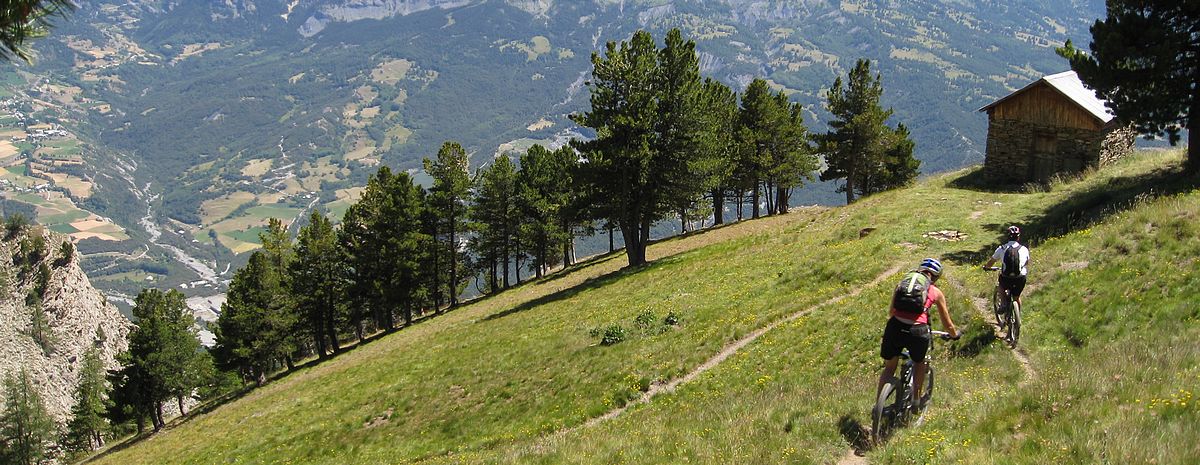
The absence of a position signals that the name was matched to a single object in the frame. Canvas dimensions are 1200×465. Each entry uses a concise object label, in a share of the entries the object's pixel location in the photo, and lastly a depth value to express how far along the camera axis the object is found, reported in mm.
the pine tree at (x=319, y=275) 55469
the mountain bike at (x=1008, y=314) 15289
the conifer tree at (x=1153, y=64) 24047
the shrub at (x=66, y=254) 107875
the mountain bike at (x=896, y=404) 10812
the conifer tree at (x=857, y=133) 60000
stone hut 38969
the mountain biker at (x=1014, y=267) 15312
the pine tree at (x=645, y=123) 40344
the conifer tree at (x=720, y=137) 42375
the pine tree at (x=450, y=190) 57031
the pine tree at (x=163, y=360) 58281
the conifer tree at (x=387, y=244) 55844
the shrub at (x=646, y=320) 25939
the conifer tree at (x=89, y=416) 75438
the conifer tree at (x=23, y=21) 7254
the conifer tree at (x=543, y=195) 60188
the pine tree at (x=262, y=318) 57906
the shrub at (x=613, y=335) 25234
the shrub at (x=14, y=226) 102000
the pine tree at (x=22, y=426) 64062
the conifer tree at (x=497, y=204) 59219
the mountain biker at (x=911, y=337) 10992
